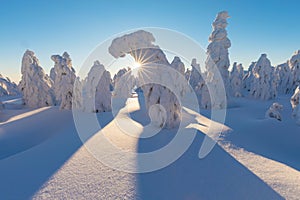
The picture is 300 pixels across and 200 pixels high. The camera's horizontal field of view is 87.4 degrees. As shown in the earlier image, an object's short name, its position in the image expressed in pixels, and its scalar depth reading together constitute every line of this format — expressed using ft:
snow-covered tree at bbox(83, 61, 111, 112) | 45.09
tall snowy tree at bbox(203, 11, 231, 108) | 57.00
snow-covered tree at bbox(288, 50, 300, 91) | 92.43
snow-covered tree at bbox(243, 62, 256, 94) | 112.69
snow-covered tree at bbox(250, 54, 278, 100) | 73.87
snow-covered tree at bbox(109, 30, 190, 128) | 24.82
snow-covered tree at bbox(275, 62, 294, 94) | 97.45
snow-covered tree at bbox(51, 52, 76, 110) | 51.36
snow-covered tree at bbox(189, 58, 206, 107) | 105.50
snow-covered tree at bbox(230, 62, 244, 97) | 99.71
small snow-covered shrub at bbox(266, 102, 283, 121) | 33.83
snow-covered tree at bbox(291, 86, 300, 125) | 29.90
